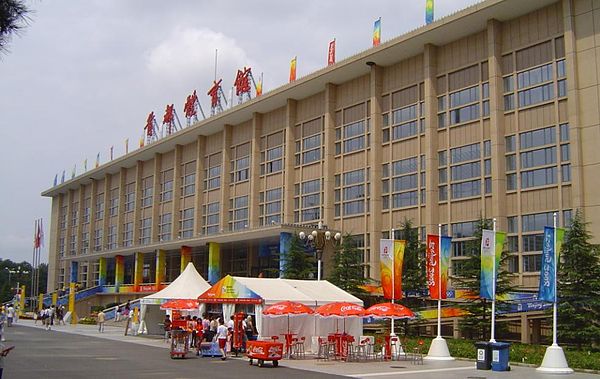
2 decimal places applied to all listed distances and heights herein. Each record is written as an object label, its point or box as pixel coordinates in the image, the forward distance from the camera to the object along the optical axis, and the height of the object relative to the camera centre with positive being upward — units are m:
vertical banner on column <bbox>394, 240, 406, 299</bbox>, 29.11 +0.96
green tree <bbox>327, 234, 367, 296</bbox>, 41.53 +0.76
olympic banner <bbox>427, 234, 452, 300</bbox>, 27.89 +0.76
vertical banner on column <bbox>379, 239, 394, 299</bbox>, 29.25 +0.73
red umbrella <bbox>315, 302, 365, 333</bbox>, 26.93 -1.07
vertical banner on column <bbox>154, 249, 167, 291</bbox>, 65.56 +1.47
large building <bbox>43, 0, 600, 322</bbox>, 37.97 +9.74
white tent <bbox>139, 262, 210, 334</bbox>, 39.09 -0.82
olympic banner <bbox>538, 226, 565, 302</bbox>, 23.80 +0.77
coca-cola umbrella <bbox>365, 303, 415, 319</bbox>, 26.12 -1.06
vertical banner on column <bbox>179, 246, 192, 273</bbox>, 61.97 +2.42
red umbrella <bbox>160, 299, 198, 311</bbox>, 35.31 -1.21
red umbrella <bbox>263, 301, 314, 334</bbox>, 26.58 -1.03
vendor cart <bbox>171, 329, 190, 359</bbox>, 26.17 -2.37
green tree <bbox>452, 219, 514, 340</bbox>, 32.62 -0.26
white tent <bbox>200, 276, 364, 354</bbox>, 28.59 -0.71
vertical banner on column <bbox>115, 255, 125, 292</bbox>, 76.50 +1.21
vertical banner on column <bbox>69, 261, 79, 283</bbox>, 90.18 +1.09
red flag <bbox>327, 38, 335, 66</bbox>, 52.38 +17.64
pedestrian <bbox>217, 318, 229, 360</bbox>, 26.45 -2.18
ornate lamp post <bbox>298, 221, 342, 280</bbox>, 32.91 +2.05
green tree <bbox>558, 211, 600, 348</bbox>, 28.12 -0.23
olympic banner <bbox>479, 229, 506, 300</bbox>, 25.61 +0.83
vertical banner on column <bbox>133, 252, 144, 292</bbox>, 71.64 +1.36
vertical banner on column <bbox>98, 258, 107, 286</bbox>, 81.62 +1.03
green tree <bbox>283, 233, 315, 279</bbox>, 45.53 +1.41
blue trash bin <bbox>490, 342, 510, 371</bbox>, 23.14 -2.42
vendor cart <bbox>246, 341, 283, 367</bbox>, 23.98 -2.44
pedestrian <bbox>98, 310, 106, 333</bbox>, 46.94 -2.80
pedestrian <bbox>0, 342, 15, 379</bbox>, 12.48 -1.35
